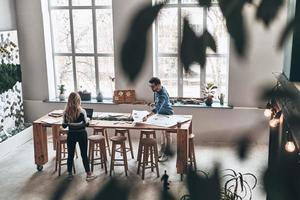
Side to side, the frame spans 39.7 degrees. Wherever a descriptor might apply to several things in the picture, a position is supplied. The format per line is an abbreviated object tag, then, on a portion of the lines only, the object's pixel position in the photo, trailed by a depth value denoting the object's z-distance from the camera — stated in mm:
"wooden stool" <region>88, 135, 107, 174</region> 6015
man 5746
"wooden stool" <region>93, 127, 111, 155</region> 6461
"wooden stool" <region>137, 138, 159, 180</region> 5781
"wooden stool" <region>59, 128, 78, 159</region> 6433
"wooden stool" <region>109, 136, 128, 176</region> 5846
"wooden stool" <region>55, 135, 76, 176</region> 6090
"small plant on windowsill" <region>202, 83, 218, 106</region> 7156
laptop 6197
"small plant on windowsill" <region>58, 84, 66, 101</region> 7762
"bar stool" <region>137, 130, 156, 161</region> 6177
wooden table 5871
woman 5605
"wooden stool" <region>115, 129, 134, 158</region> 6577
